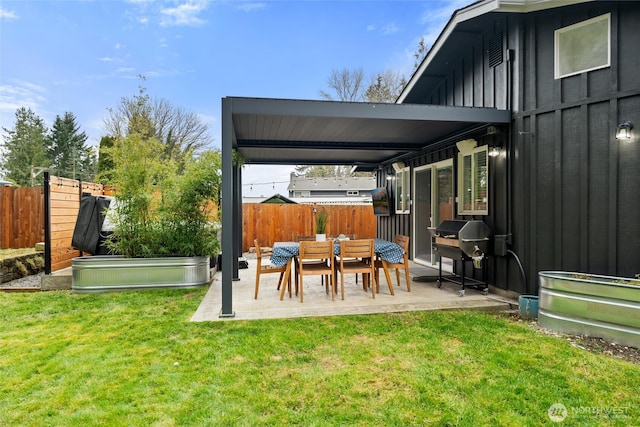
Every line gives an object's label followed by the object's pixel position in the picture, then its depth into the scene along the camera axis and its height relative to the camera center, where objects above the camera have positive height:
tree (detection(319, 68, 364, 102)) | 15.04 +5.53
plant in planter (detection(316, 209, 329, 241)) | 4.98 -0.18
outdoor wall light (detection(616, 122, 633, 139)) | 3.45 +0.81
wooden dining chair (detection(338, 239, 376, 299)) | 4.38 -0.51
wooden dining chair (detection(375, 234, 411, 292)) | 4.70 -0.68
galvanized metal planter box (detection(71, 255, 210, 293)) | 4.97 -0.87
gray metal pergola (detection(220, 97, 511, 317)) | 3.80 +1.21
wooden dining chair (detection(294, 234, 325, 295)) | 5.45 -0.40
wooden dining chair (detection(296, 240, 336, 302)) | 4.31 -0.52
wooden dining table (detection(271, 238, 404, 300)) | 4.43 -0.52
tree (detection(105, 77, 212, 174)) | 14.12 +3.91
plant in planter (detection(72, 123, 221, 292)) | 5.07 -0.14
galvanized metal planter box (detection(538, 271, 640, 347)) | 3.00 -0.85
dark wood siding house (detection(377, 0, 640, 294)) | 3.53 +0.91
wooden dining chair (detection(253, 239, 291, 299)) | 4.57 -0.75
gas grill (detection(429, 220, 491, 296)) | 4.50 -0.41
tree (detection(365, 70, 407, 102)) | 14.86 +5.37
